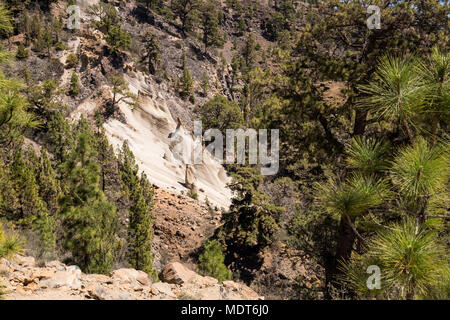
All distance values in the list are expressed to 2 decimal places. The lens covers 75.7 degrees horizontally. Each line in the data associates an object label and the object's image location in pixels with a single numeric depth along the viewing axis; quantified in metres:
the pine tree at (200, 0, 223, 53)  57.81
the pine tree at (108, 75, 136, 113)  29.30
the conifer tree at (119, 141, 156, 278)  13.63
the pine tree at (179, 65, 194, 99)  44.25
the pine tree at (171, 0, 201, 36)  57.78
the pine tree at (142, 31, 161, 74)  41.31
